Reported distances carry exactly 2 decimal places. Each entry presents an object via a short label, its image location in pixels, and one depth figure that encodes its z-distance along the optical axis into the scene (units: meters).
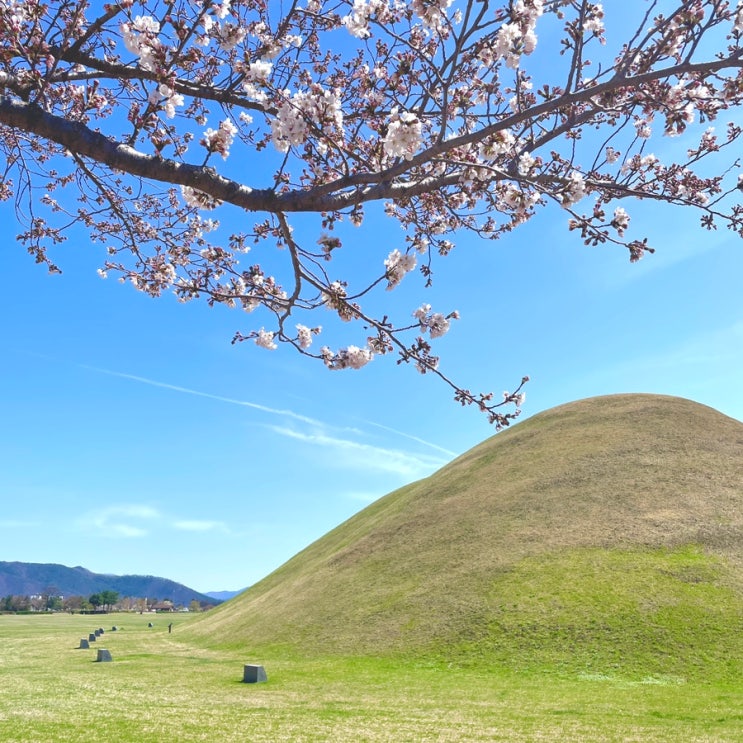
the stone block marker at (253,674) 25.12
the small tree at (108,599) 186.25
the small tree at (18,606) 179.00
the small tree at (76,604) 194.15
